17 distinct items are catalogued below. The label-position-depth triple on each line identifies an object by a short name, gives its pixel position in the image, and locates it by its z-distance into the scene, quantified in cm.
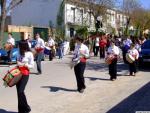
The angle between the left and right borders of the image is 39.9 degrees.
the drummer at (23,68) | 478
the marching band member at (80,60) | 628
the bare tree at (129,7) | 3248
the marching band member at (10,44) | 1103
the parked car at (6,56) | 1119
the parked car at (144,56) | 1003
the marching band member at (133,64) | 866
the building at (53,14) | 2347
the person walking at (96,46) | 1505
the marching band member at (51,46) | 1282
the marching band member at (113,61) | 772
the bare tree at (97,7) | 2071
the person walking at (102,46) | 1394
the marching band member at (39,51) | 866
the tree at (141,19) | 3424
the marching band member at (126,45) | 1157
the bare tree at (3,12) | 1323
